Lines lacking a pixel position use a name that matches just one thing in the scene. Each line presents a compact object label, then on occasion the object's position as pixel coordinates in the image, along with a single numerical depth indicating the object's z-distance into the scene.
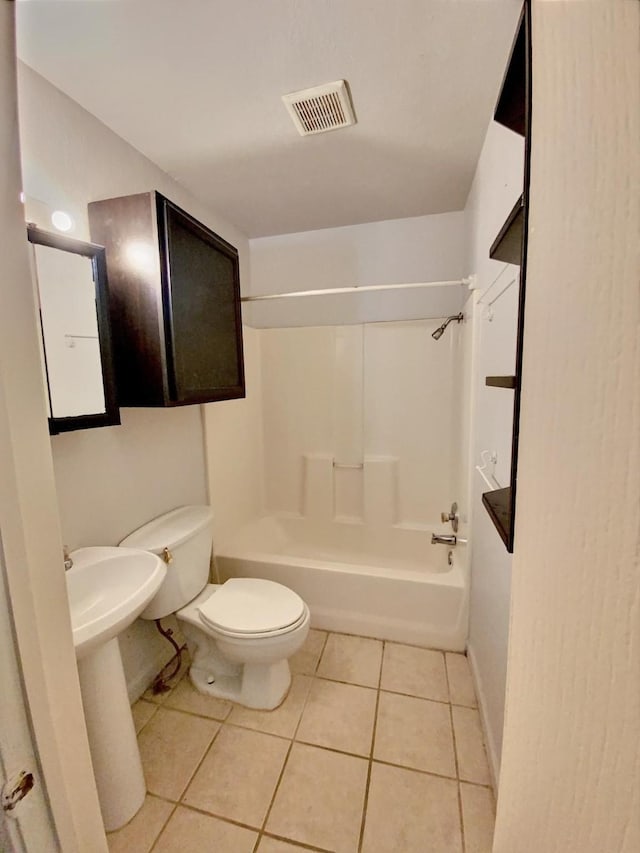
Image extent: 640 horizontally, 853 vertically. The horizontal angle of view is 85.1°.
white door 0.45
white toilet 1.39
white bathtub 1.76
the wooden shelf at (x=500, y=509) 0.68
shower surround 2.31
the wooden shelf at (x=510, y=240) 0.69
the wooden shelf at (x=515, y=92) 0.55
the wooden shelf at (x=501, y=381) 0.71
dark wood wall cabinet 1.28
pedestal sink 1.04
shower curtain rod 1.84
